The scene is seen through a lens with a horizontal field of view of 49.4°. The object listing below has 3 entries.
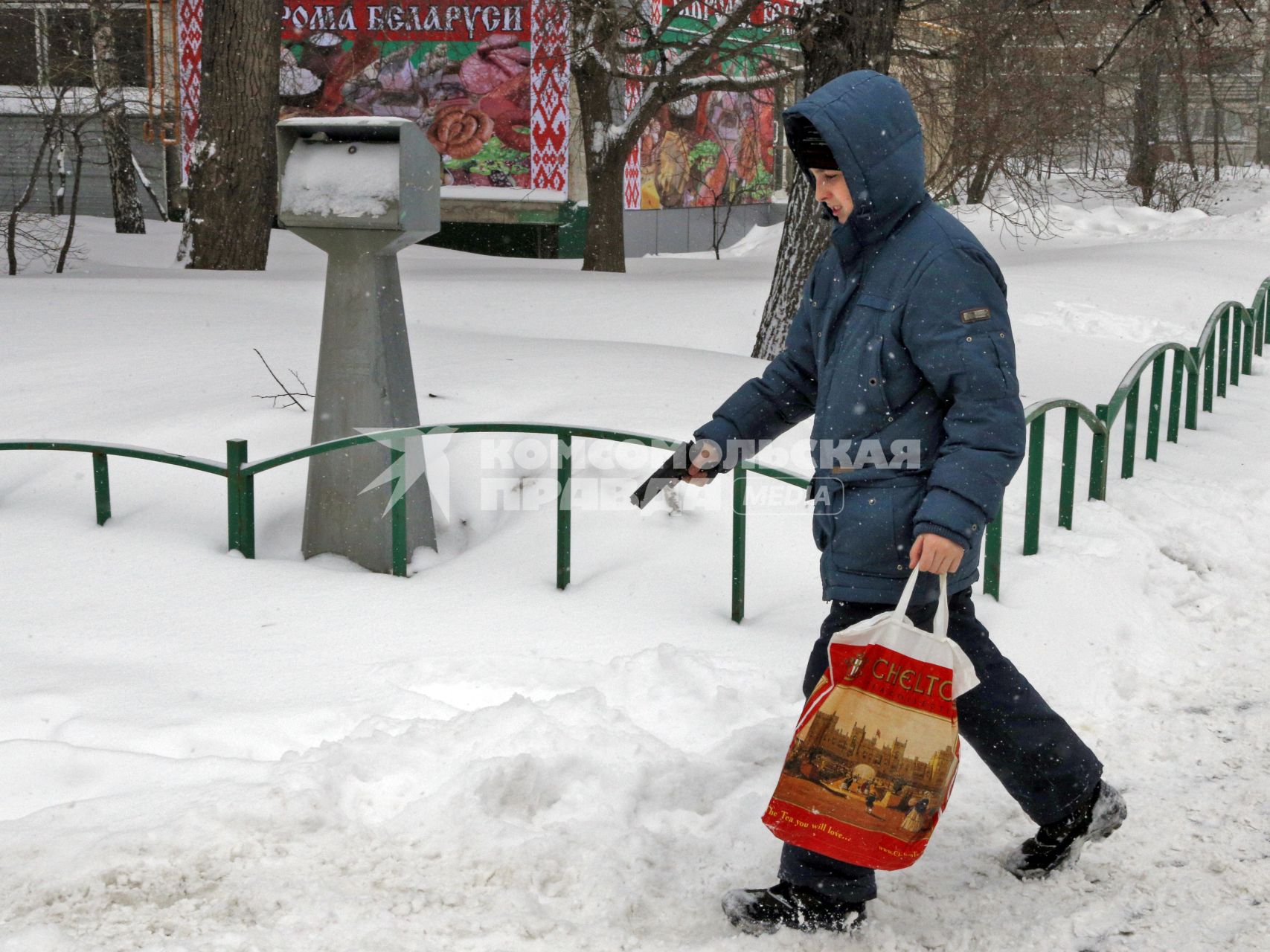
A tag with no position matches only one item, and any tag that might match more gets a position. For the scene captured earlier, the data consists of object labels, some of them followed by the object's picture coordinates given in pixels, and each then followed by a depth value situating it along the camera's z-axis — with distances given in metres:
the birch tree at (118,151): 18.72
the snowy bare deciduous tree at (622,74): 10.75
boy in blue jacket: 2.60
